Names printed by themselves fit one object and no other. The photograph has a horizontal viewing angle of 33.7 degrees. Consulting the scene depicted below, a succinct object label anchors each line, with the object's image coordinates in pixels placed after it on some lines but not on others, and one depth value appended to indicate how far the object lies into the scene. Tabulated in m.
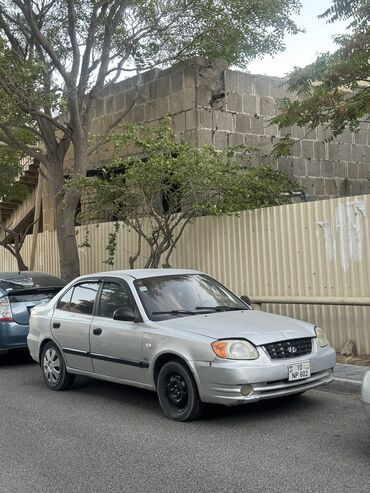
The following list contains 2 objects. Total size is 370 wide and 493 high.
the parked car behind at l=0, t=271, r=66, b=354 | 9.76
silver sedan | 5.86
